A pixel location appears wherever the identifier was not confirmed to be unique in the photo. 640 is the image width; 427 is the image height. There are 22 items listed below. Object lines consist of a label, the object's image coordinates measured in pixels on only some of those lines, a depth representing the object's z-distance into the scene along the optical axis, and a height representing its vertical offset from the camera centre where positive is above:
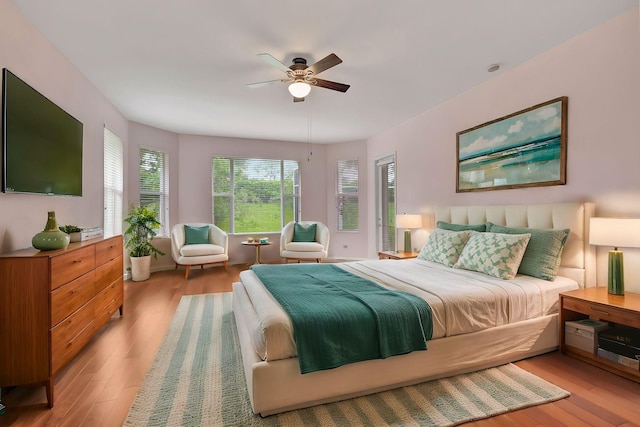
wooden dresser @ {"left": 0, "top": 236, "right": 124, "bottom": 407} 1.78 -0.63
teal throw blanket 1.73 -0.67
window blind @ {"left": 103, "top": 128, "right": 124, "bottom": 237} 4.27 +0.41
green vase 2.07 -0.19
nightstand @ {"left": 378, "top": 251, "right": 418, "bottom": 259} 4.22 -0.62
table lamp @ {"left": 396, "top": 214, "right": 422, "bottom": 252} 4.32 -0.17
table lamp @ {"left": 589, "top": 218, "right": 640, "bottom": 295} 2.10 -0.19
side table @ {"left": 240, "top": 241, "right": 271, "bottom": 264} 5.73 -0.62
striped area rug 1.70 -1.14
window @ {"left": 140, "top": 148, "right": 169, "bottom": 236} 5.47 +0.51
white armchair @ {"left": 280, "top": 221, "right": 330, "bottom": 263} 5.64 -0.66
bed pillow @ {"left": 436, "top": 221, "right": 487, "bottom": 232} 3.29 -0.18
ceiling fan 2.81 +1.26
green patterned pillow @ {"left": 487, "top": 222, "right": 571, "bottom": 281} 2.60 -0.37
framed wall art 2.80 +0.62
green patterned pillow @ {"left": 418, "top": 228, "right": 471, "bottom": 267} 3.18 -0.38
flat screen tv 2.08 +0.53
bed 1.72 -0.80
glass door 5.71 +0.13
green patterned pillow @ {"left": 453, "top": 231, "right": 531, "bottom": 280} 2.64 -0.39
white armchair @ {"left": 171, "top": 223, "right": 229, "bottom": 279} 5.06 -0.64
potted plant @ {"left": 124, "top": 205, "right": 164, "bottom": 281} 4.83 -0.46
